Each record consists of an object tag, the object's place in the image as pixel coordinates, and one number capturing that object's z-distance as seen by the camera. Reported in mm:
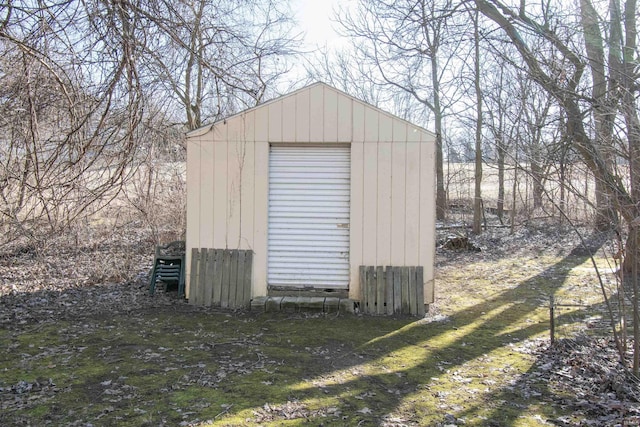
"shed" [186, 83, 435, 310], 7516
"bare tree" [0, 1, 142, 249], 5277
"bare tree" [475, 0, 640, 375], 4598
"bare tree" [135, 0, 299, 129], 5906
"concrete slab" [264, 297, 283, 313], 7455
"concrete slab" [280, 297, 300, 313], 7441
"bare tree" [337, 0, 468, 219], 19428
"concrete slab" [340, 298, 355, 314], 7438
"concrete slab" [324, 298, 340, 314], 7406
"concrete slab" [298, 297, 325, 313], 7398
